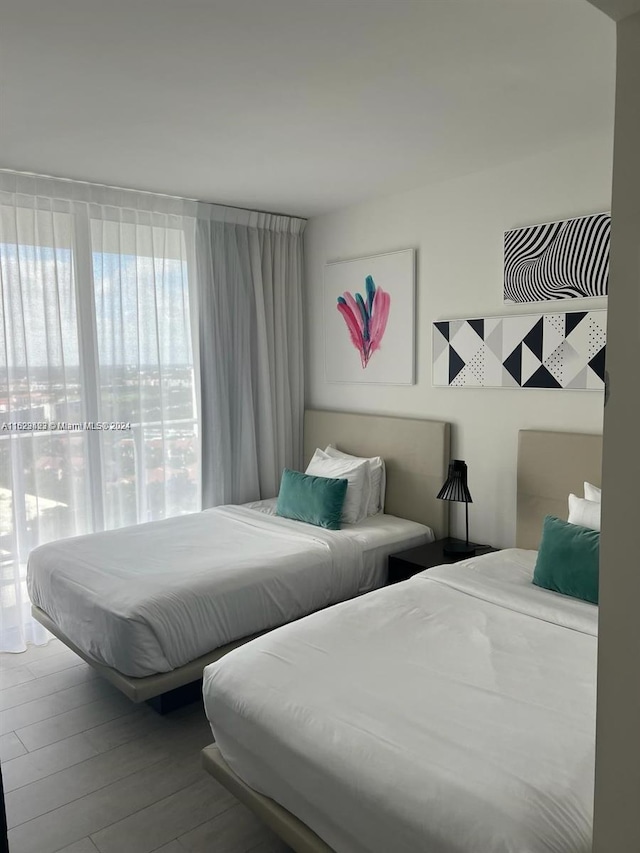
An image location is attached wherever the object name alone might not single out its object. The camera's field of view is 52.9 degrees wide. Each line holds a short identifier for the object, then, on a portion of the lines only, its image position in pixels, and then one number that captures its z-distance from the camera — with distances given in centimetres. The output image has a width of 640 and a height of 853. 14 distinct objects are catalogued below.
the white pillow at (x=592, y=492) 295
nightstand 336
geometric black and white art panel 311
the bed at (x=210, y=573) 266
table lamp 344
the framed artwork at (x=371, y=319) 397
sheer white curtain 351
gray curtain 424
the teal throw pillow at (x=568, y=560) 258
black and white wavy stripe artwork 304
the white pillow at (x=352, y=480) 386
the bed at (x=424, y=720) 147
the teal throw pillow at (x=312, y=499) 372
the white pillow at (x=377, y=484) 404
